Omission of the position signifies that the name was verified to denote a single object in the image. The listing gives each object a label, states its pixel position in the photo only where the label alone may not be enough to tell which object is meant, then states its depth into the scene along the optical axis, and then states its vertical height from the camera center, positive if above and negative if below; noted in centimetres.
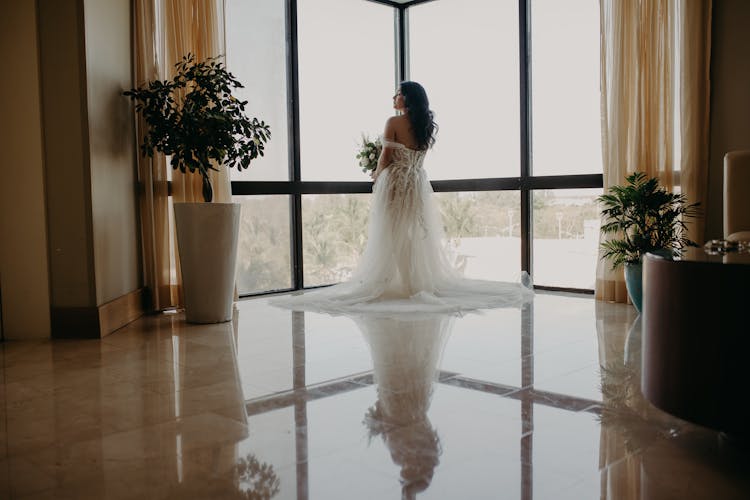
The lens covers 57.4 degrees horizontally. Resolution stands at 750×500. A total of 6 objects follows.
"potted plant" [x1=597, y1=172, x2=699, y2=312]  478 -15
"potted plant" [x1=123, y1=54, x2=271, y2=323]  460 +38
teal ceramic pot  482 -57
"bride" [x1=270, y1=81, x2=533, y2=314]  544 -25
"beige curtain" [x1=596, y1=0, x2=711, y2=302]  498 +79
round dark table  207 -44
